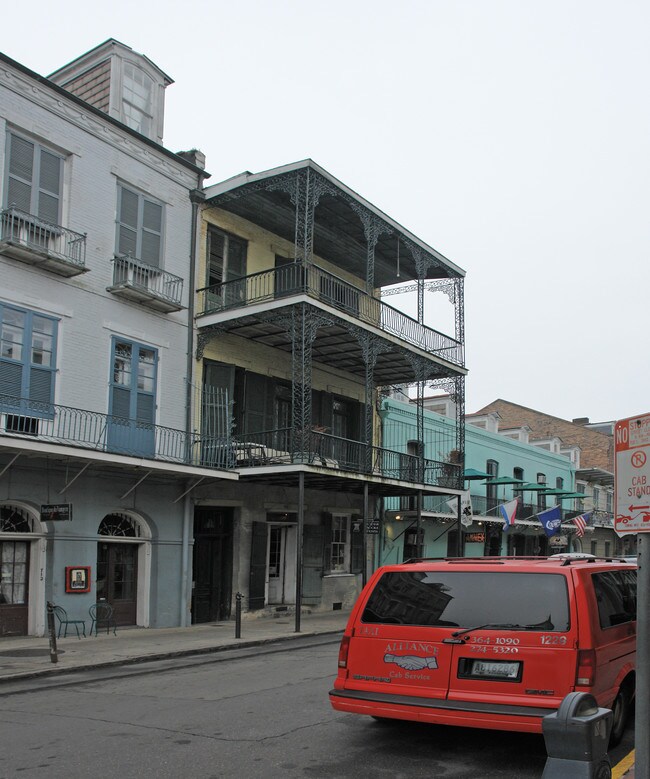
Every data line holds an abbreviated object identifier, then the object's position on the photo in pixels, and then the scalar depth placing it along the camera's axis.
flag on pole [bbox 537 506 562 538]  28.93
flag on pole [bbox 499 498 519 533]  26.81
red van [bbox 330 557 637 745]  6.16
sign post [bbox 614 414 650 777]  3.96
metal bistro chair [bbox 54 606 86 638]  15.53
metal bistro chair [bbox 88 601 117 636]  16.22
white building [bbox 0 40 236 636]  15.53
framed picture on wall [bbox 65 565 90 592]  15.81
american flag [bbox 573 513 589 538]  29.39
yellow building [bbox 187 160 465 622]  19.27
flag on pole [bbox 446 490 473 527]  24.81
